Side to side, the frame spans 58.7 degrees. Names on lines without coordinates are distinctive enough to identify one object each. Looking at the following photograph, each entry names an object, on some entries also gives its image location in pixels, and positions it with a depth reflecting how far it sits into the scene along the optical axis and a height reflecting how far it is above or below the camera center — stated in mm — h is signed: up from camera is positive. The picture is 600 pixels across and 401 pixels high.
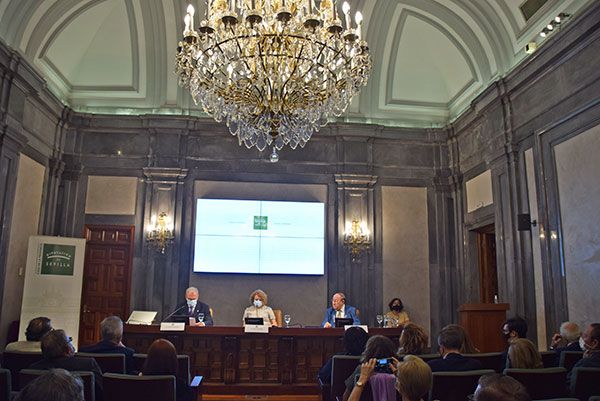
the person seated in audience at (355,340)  3949 -308
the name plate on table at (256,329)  5977 -356
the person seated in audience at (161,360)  3176 -379
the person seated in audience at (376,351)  2877 -284
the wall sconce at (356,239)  8376 +911
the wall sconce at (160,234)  8086 +919
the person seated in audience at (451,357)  3264 -357
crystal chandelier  4969 +2245
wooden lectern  6160 -276
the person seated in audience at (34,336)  3951 -315
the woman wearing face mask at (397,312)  8141 -212
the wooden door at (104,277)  8109 +271
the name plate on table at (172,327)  5891 -339
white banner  7113 +165
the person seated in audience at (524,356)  3230 -333
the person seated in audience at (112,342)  3865 -349
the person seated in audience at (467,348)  3955 -360
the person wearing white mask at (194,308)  6819 -154
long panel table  5941 -635
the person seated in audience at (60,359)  3098 -376
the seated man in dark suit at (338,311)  6926 -169
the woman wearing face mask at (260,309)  6980 -159
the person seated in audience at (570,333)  4337 -260
